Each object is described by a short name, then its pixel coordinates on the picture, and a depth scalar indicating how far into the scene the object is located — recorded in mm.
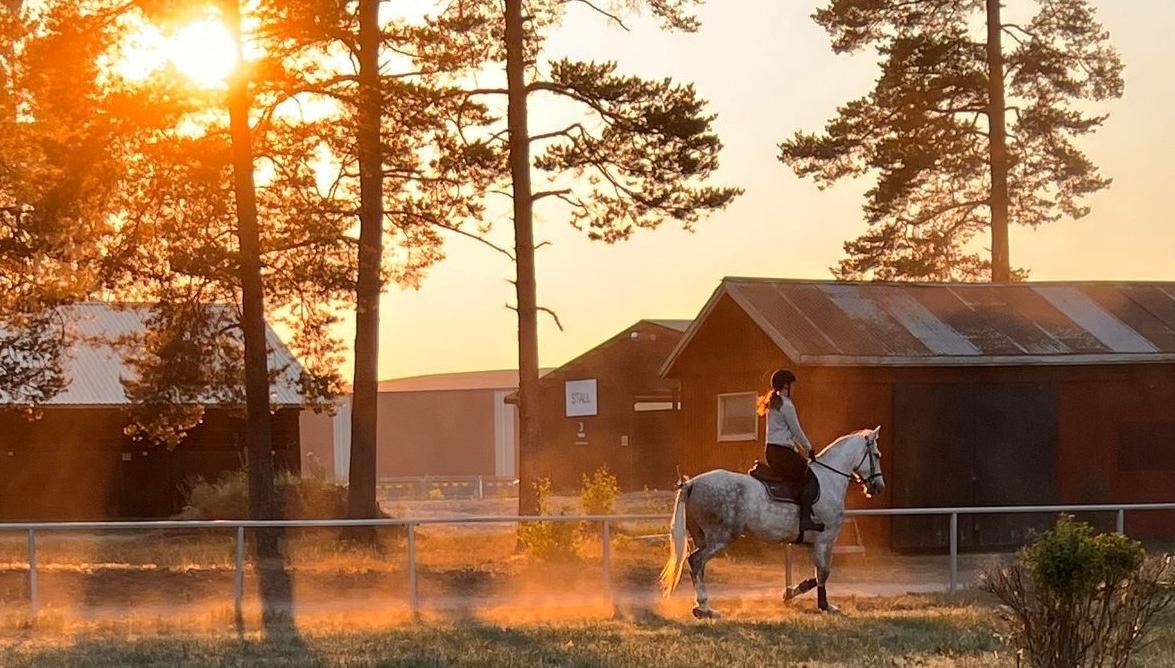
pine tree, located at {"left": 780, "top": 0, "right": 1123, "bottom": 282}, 38406
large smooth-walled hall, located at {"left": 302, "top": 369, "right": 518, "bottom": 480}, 71250
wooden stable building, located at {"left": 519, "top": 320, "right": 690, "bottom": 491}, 51594
